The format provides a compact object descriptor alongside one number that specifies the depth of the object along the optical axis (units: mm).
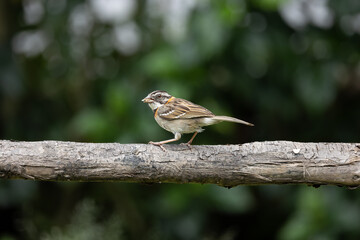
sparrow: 9281
